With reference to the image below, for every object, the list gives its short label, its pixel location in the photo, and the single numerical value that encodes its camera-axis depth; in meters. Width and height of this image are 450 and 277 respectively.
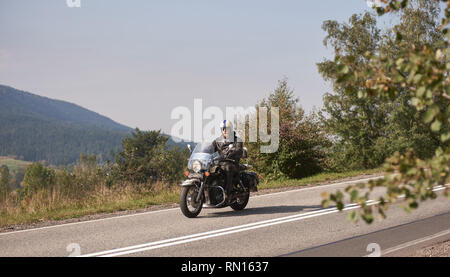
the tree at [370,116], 28.47
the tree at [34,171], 99.64
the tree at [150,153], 62.44
